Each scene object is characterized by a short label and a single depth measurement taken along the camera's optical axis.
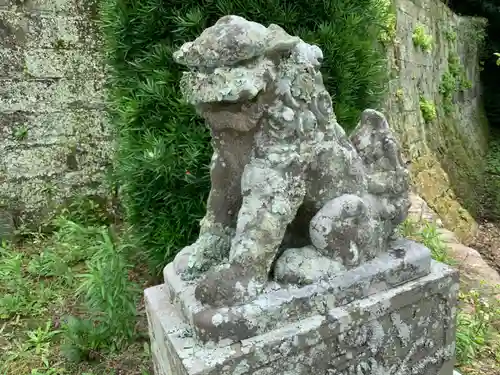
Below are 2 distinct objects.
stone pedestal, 1.43
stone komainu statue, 1.41
